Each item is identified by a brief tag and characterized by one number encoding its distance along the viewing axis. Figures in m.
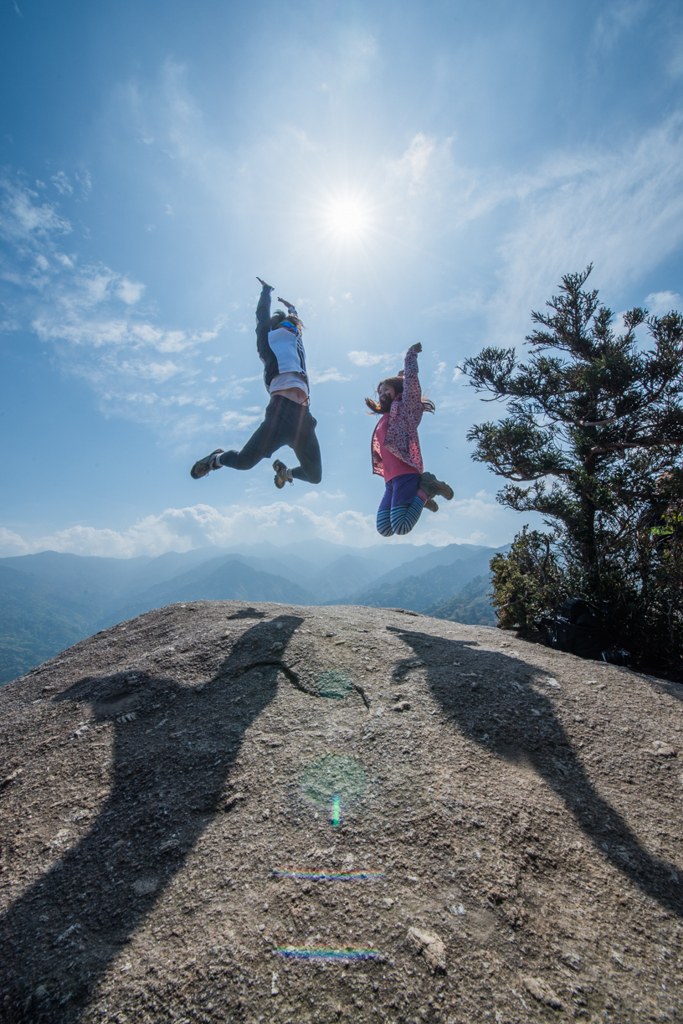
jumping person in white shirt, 6.14
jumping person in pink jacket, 6.03
